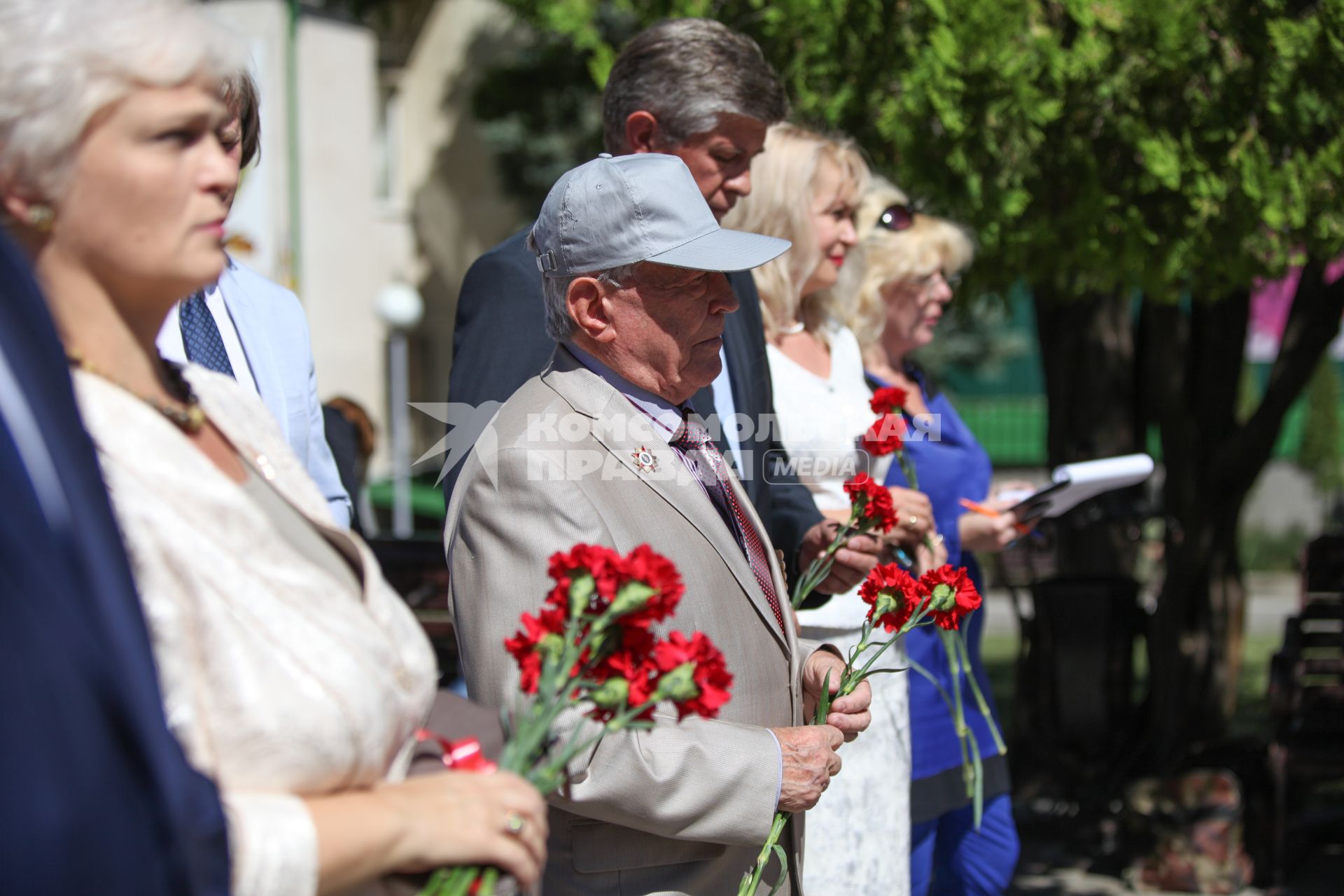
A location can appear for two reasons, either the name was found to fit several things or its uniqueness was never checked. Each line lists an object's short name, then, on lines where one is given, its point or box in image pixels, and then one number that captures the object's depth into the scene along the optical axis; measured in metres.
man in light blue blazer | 2.21
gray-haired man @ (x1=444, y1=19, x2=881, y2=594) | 2.84
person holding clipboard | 3.47
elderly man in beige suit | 1.89
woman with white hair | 1.11
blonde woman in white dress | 2.95
